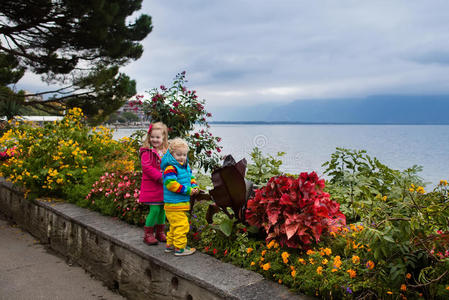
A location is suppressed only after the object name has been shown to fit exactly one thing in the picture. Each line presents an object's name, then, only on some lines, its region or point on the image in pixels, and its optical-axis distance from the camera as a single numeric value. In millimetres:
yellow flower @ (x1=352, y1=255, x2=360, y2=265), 2336
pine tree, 14359
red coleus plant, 2744
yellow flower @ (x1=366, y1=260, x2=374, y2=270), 2164
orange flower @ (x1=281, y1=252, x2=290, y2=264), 2580
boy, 3117
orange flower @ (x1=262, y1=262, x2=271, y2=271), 2604
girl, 3463
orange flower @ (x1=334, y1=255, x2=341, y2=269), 2357
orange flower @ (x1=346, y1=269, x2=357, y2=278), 2229
